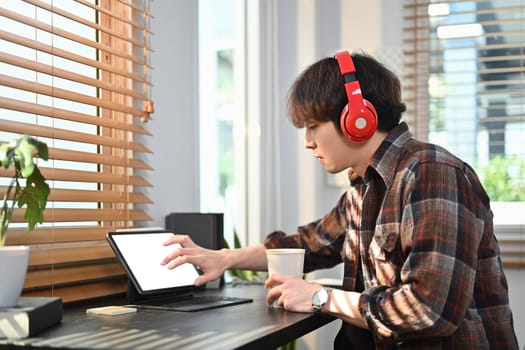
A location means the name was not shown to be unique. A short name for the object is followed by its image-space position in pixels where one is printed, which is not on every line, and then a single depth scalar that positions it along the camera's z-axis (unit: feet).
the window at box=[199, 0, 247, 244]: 10.12
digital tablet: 5.99
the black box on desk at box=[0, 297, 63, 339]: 4.23
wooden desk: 4.10
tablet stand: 6.07
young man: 4.96
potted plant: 4.18
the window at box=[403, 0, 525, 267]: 9.96
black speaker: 7.17
